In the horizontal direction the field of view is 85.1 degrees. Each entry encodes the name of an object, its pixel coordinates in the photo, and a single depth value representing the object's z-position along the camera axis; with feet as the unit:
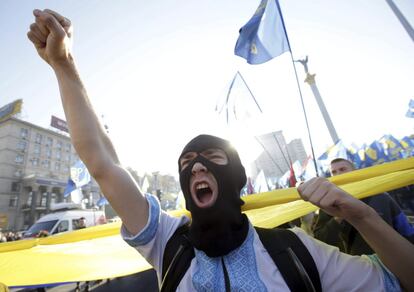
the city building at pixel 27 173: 127.54
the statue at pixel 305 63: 70.38
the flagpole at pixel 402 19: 37.40
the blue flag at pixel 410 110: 37.64
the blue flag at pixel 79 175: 38.06
